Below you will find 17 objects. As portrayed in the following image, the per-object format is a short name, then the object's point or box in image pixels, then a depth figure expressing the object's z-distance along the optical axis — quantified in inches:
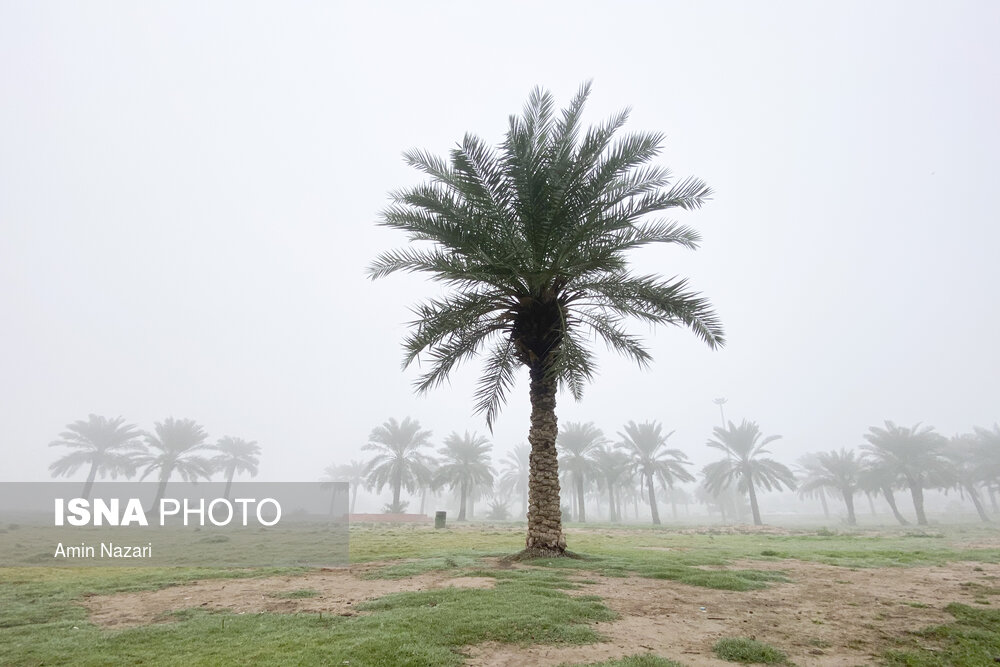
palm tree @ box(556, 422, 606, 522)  1632.6
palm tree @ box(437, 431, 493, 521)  1653.5
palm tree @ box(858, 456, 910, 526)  1502.2
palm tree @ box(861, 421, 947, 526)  1454.2
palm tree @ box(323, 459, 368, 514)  2780.5
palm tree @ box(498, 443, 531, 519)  2339.7
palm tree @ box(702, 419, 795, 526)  1560.0
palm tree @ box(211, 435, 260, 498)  2075.5
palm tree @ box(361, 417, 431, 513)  1674.5
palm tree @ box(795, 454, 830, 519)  1882.1
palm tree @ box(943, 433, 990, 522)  1566.2
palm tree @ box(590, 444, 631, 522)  1664.6
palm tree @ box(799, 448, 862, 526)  1690.5
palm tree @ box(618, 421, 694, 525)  1601.9
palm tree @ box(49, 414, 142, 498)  1733.5
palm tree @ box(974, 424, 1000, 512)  1537.9
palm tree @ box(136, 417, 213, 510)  1695.4
